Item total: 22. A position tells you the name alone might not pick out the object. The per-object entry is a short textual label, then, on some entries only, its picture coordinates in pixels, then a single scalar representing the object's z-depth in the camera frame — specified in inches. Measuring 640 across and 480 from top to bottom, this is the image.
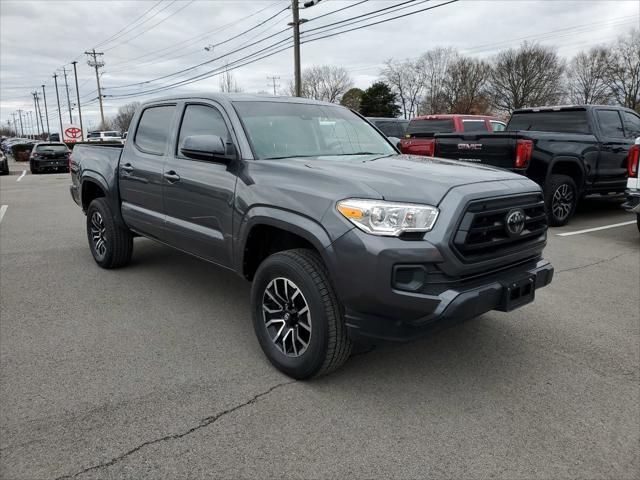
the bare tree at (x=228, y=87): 2169.9
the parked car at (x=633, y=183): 260.7
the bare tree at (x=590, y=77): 2181.3
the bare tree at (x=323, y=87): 2736.2
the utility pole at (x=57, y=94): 3092.8
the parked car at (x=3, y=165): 909.7
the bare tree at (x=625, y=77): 2059.9
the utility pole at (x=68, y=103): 3285.2
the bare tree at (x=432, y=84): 2513.4
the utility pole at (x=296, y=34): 937.5
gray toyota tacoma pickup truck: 104.7
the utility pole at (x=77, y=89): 2687.5
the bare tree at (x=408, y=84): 2667.3
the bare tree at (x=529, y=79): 2198.6
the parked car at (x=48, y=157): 939.3
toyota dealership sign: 1659.7
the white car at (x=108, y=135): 1867.6
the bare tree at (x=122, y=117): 3853.3
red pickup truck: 519.5
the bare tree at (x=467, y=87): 2308.1
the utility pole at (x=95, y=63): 2428.6
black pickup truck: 314.5
